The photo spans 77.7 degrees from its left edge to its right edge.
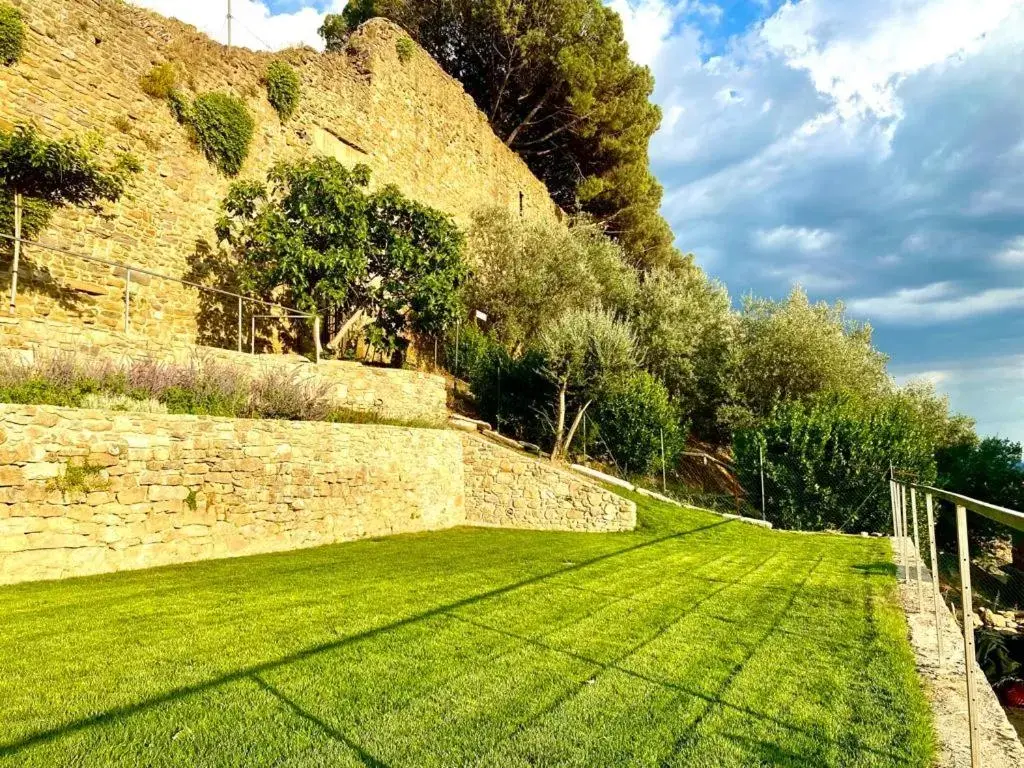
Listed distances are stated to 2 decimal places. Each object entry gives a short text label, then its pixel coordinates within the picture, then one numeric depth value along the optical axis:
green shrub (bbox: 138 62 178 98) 14.27
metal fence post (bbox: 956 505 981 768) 2.84
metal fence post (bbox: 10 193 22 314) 9.48
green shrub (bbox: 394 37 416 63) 22.76
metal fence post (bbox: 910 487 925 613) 6.23
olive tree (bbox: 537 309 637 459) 15.96
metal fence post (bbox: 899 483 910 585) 7.45
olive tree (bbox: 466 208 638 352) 20.75
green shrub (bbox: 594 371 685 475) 17.61
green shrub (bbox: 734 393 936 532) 16.17
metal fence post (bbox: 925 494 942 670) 4.57
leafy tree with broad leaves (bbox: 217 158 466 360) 13.65
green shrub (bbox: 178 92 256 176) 15.25
